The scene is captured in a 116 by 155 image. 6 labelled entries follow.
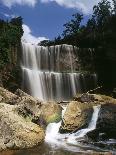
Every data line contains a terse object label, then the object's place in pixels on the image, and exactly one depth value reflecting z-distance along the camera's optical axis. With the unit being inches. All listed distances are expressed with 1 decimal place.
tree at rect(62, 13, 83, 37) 1192.8
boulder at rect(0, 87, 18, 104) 456.5
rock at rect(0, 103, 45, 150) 349.6
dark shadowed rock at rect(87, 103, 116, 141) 409.9
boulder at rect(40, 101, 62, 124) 451.8
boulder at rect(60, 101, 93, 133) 429.1
